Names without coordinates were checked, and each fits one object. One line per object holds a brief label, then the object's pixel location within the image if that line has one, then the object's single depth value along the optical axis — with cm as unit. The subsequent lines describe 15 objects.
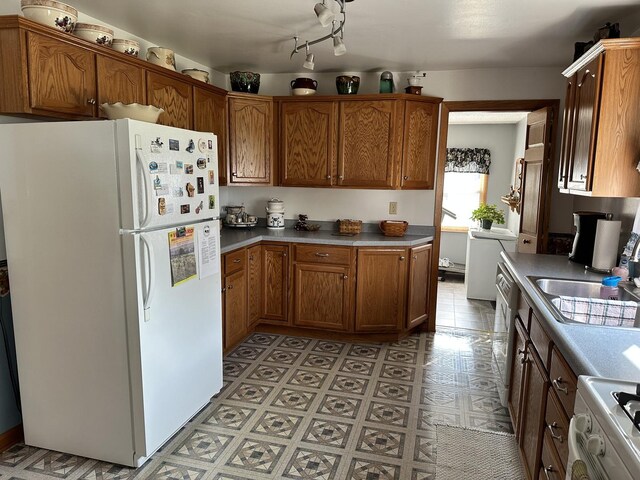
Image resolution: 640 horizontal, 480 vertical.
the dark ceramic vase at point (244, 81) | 385
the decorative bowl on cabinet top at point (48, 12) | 207
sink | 220
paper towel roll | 249
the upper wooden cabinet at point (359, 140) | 374
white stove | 92
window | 668
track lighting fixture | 206
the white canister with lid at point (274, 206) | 415
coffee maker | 275
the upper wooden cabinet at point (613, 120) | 214
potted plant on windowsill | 548
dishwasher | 250
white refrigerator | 197
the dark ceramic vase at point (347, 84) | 379
